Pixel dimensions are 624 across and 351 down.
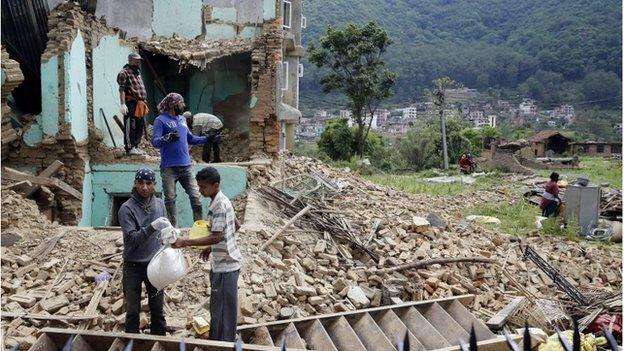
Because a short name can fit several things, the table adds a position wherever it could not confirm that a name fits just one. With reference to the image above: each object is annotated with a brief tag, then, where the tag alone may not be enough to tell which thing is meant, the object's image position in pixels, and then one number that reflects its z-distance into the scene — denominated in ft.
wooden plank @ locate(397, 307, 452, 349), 17.53
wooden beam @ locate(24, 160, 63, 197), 28.37
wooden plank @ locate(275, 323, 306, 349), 16.49
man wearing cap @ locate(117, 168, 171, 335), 14.26
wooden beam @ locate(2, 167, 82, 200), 26.23
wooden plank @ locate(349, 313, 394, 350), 17.08
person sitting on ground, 88.58
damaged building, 28.17
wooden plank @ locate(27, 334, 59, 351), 14.48
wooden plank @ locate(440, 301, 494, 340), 17.85
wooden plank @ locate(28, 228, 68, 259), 21.86
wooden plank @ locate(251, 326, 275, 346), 16.28
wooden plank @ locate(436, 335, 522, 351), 16.12
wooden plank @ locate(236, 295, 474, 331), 16.94
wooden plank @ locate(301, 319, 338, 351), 16.63
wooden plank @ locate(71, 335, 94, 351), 14.48
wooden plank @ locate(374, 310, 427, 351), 17.89
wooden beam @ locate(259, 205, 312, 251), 23.26
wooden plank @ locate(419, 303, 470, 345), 18.19
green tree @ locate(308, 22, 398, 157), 100.89
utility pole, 95.35
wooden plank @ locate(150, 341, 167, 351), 14.15
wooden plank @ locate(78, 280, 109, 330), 17.40
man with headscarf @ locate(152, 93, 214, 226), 21.54
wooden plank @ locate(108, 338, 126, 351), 14.30
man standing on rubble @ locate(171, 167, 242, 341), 13.96
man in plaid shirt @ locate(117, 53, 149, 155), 28.78
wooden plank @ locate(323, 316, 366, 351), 16.83
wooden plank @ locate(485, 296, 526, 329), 20.49
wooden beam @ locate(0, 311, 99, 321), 17.42
